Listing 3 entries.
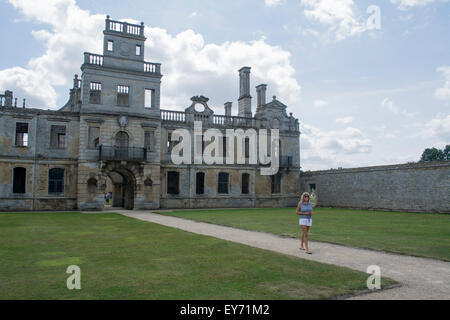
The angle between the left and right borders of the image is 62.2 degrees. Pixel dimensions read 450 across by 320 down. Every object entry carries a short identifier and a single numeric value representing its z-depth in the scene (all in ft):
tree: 189.85
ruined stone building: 91.91
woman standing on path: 34.01
